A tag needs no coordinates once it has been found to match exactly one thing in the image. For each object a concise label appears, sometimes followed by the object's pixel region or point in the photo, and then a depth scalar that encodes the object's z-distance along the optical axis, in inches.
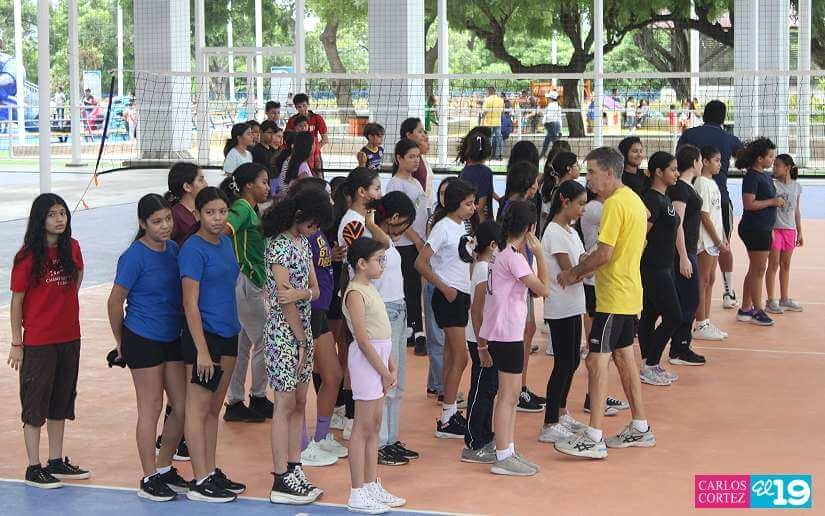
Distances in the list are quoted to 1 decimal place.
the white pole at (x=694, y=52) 1366.9
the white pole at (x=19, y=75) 1368.0
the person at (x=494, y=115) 1038.4
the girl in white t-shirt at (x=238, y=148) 430.6
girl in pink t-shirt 259.0
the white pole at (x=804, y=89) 1006.4
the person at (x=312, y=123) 523.7
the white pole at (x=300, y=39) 911.7
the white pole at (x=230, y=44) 1563.7
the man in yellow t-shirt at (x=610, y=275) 270.1
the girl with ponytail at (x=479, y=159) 369.7
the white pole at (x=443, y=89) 1000.2
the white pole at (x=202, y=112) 970.1
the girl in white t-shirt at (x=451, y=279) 289.0
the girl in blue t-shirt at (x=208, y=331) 234.4
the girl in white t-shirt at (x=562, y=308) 283.7
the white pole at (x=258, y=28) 1374.8
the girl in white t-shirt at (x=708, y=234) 391.9
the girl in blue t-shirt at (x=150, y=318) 237.1
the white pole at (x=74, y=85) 767.1
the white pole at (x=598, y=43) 1010.7
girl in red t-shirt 249.4
